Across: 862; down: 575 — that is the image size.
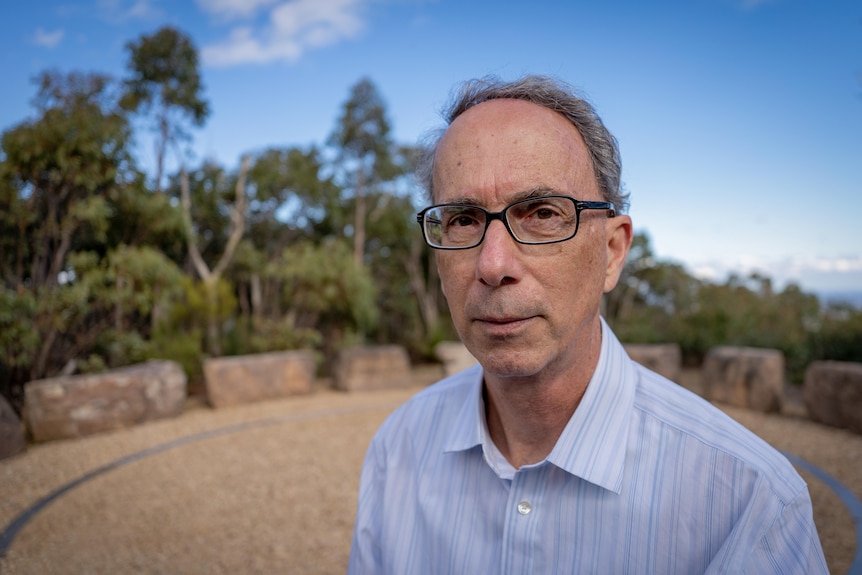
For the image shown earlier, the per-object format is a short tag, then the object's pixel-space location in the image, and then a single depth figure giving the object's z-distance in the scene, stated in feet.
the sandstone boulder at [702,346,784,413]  24.30
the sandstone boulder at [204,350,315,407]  25.76
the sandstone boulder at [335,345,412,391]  30.17
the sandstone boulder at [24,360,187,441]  19.90
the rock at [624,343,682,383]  28.81
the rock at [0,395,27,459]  17.87
